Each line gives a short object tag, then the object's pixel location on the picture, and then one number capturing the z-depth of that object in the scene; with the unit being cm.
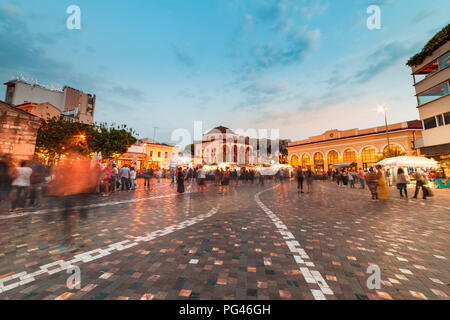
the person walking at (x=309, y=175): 1529
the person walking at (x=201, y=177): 1596
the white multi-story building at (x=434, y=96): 1953
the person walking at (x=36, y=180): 754
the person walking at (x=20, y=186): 681
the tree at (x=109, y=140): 2798
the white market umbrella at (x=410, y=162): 1666
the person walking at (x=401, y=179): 1129
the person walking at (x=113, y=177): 1276
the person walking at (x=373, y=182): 1041
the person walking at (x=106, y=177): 1130
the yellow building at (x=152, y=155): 4784
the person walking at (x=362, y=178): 1788
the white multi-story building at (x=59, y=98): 3697
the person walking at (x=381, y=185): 1052
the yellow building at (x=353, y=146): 3266
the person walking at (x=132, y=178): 1538
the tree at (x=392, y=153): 2834
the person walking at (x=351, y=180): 1869
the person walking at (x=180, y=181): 1309
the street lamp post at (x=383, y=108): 2350
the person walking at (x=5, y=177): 714
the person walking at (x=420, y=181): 1100
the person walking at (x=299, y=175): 1394
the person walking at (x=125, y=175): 1412
